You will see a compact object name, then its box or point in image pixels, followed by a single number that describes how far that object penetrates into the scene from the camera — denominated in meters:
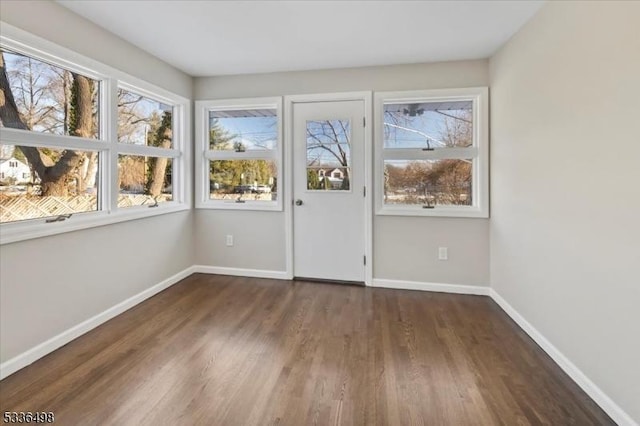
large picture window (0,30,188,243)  2.12
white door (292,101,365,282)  3.62
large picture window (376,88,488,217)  3.40
